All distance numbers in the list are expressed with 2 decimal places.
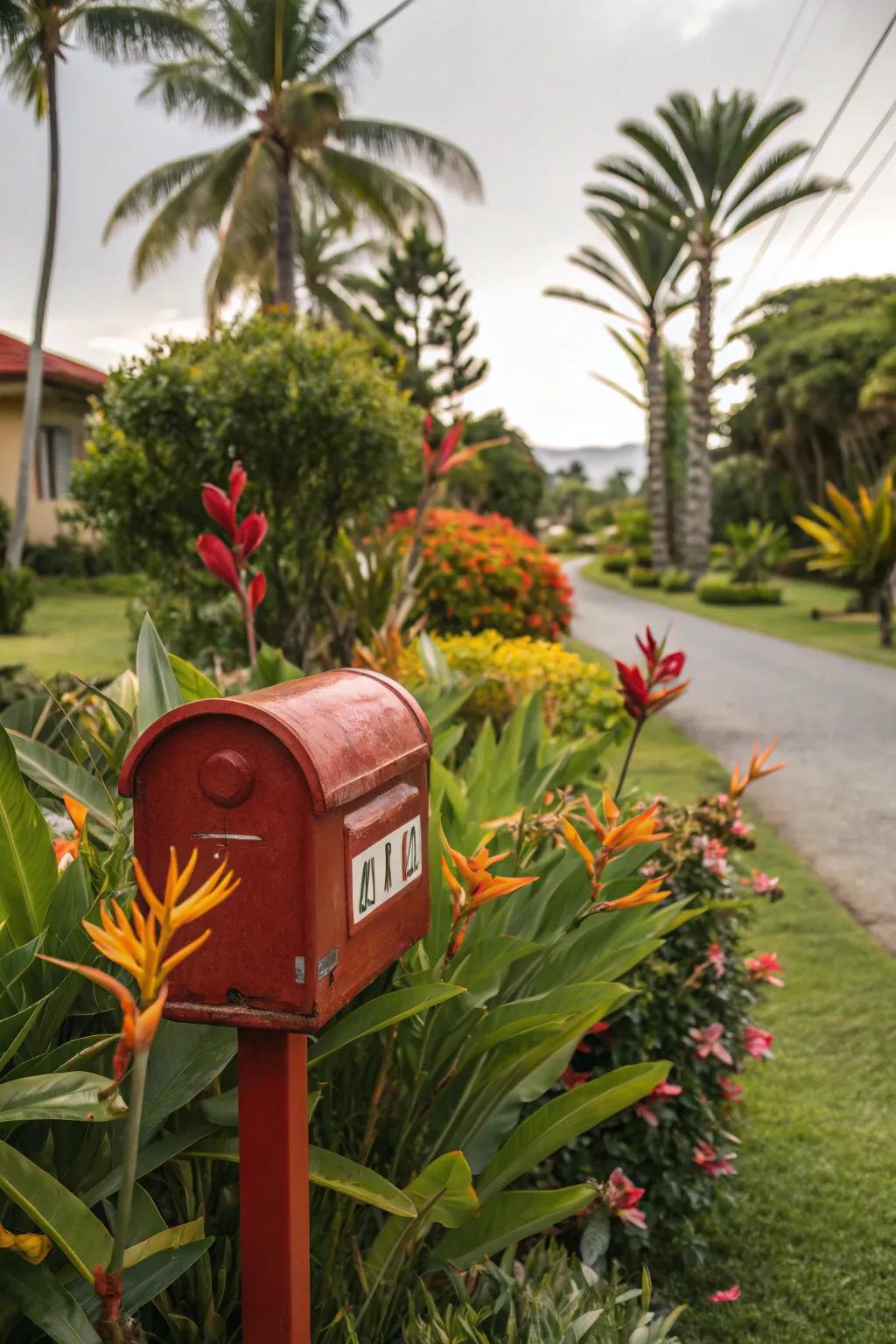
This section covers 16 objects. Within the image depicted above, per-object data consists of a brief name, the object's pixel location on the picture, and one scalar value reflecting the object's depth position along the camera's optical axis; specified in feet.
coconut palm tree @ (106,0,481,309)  59.57
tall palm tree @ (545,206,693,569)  86.74
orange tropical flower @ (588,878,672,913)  4.99
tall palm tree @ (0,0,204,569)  56.08
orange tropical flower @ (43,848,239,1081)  2.93
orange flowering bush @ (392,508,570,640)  32.71
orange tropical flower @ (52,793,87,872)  5.36
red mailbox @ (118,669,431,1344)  3.97
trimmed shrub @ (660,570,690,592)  89.15
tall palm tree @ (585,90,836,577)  73.87
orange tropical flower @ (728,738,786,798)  7.61
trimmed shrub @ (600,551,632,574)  115.85
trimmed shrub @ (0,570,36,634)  49.11
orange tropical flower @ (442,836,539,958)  4.56
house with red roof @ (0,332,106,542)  75.05
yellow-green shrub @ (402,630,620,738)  20.53
